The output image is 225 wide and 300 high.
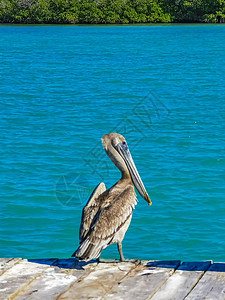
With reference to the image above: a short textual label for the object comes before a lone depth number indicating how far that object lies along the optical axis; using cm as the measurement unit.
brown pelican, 988
